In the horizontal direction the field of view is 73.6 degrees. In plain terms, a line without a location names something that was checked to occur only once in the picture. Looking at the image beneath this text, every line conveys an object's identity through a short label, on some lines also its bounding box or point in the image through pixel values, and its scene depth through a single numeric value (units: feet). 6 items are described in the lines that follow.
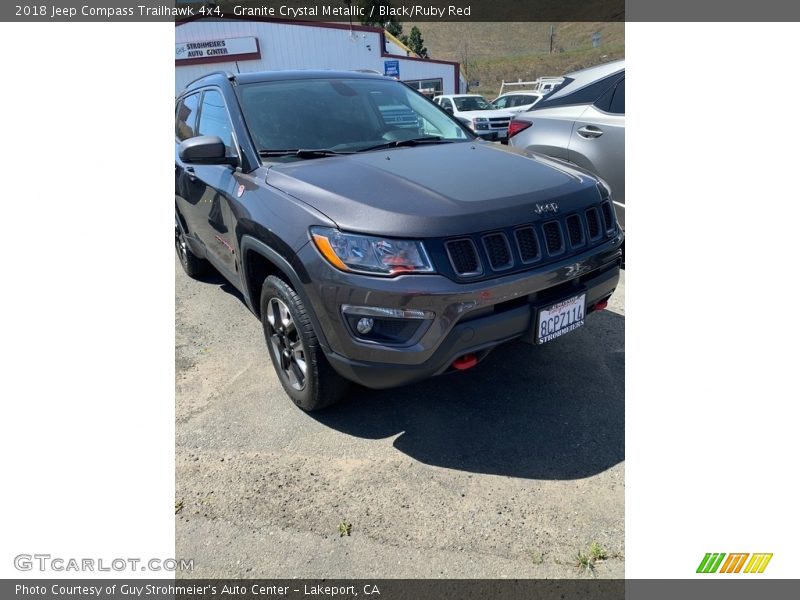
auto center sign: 76.33
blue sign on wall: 77.36
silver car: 14.53
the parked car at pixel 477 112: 44.80
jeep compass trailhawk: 7.32
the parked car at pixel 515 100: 48.53
